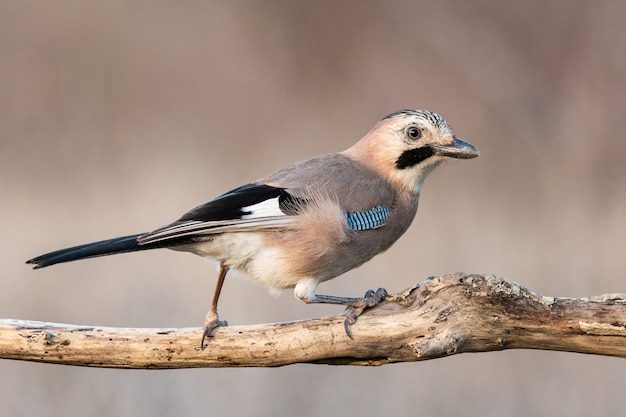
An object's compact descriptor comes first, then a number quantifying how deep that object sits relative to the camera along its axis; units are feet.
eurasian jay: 28.91
